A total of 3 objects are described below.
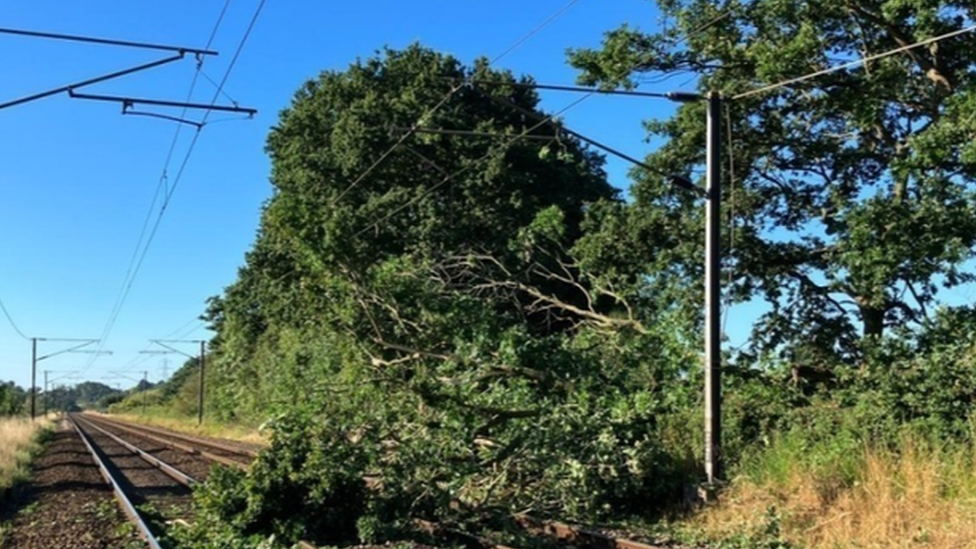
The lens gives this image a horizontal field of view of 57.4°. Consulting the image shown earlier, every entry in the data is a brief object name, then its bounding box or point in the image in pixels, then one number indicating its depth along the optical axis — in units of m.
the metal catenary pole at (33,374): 77.38
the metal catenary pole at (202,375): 63.42
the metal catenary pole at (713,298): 13.80
